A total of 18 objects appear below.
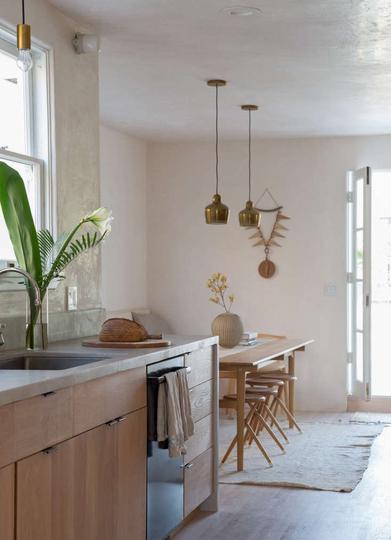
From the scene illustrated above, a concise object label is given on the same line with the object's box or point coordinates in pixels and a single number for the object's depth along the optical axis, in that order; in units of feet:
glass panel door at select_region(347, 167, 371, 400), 25.31
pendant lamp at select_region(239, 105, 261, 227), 20.59
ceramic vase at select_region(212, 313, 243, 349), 20.10
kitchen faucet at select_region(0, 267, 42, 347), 10.41
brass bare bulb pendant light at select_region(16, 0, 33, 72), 7.88
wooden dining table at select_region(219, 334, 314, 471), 17.47
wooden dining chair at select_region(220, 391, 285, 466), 18.54
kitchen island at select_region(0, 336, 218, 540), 7.75
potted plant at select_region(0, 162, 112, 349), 11.44
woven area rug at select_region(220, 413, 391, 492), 17.26
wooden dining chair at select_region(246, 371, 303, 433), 20.75
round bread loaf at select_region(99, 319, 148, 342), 12.44
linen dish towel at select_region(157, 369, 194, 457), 11.50
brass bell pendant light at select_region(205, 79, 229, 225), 19.03
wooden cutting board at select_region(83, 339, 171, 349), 12.05
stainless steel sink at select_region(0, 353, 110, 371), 11.13
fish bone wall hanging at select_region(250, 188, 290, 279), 26.89
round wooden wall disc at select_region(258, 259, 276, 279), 26.89
